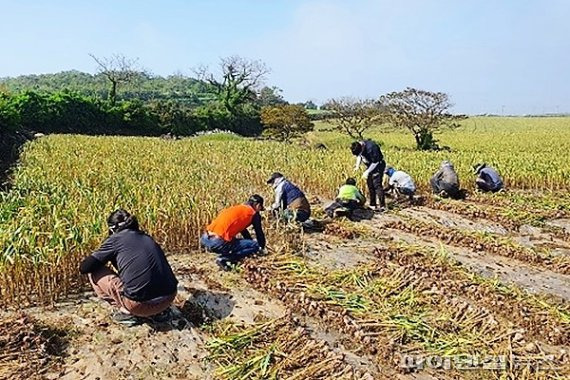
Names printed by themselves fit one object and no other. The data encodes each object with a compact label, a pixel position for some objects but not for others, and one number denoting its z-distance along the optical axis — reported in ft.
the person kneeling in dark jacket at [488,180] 41.70
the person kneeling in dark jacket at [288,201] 29.09
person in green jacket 32.78
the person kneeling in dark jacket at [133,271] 16.26
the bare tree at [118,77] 163.71
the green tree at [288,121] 122.52
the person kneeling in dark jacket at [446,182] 39.38
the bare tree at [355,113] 97.82
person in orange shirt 22.22
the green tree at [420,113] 87.40
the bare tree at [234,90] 180.86
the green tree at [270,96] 245.24
